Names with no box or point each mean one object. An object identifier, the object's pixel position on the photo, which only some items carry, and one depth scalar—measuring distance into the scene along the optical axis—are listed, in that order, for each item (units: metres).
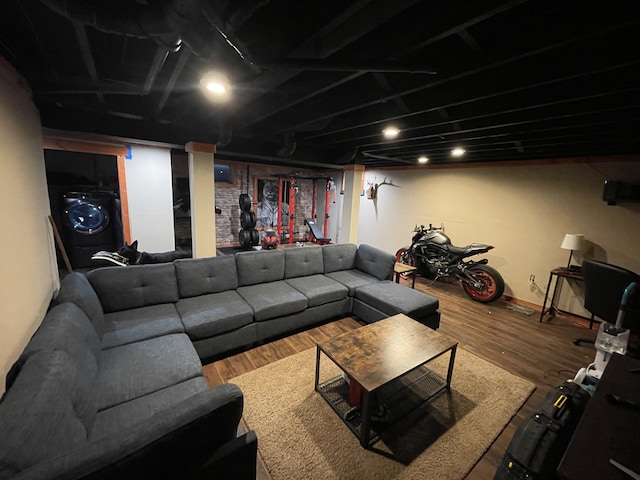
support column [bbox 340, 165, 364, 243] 4.96
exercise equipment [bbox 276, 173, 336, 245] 7.55
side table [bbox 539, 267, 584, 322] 3.51
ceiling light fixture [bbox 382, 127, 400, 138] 2.75
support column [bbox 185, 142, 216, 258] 3.45
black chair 2.45
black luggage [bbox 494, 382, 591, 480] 1.24
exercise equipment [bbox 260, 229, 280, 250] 6.96
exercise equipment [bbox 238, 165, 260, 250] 6.64
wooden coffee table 1.77
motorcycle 4.17
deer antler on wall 6.58
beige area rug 1.62
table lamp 3.47
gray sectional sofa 0.91
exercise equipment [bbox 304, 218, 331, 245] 7.42
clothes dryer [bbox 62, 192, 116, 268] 4.73
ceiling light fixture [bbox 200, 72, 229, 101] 1.73
